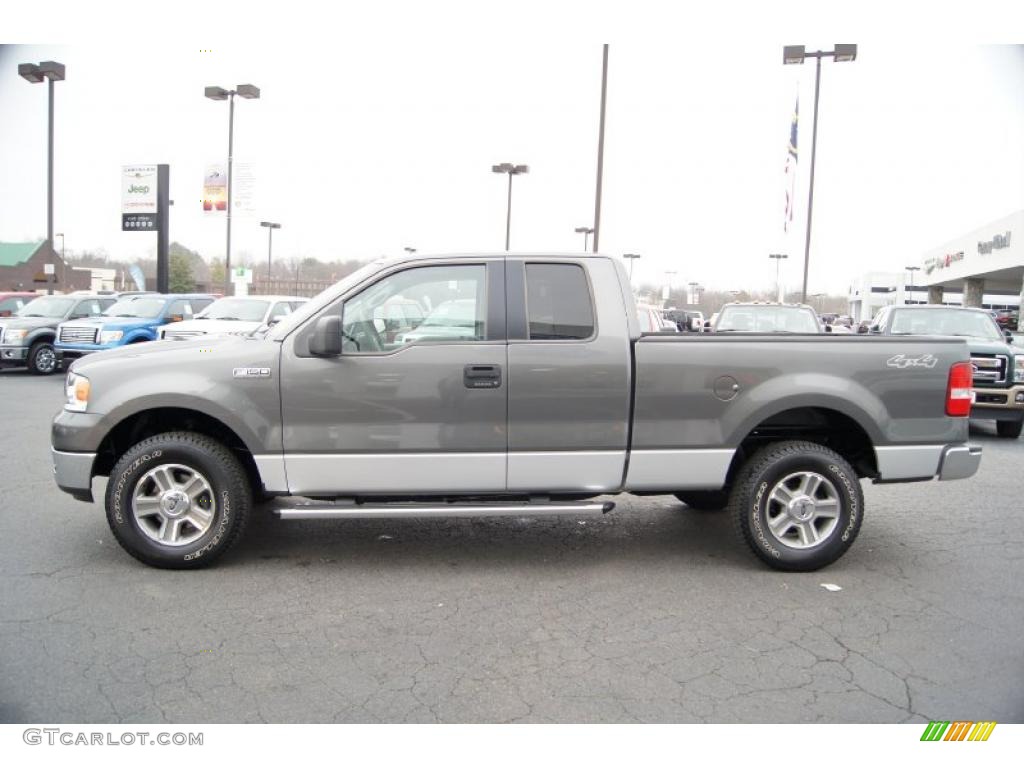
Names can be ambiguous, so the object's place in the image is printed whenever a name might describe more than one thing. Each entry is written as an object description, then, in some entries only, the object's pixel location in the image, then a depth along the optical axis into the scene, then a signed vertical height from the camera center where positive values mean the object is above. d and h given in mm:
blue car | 15781 -544
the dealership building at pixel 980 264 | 34188 +3795
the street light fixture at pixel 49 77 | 20128 +5897
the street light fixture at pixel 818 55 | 20378 +7429
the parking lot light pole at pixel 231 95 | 25781 +7094
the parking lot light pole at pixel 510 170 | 33625 +6404
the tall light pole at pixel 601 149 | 17125 +3835
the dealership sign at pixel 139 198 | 27016 +3584
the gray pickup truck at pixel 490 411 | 4629 -586
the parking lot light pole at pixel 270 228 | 56594 +5693
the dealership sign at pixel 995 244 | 34906 +4399
